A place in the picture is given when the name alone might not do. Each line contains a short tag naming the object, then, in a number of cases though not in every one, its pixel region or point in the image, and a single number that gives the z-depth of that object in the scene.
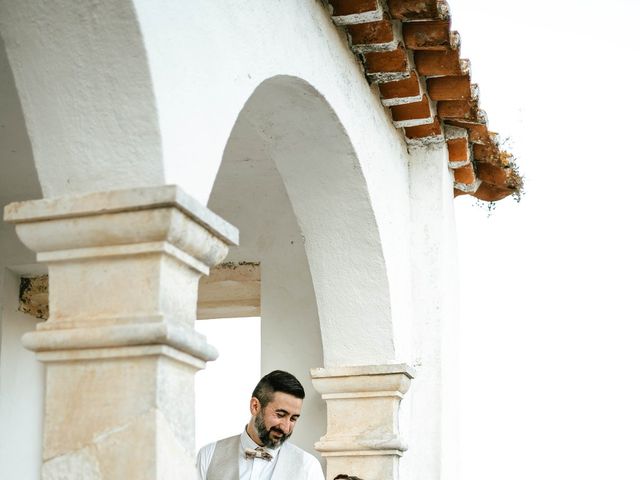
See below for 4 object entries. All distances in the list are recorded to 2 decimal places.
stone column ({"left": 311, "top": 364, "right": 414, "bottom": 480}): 5.36
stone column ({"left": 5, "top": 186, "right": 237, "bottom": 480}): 2.76
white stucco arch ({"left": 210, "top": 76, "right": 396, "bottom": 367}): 5.01
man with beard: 4.91
